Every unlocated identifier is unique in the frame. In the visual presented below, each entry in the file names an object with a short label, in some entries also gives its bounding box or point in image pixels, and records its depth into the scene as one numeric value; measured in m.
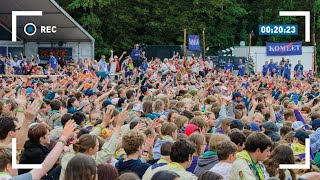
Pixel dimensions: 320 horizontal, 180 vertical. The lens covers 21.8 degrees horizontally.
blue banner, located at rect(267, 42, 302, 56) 54.86
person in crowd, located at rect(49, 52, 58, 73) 37.74
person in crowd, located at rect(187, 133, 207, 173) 9.11
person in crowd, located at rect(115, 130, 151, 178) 8.16
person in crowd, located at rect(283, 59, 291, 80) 48.17
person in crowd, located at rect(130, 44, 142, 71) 39.98
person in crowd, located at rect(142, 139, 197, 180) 7.67
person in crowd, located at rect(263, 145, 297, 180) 8.16
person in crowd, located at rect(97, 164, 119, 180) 6.95
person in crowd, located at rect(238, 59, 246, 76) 47.63
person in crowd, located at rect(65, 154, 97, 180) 5.71
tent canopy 36.34
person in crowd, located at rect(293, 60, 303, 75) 48.59
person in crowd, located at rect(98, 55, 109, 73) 35.90
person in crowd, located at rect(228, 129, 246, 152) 9.01
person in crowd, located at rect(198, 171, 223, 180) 6.46
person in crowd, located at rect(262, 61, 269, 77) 48.42
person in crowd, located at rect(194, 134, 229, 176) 8.67
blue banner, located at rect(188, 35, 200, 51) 49.54
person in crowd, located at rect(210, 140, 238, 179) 7.89
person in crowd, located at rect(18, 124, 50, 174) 8.55
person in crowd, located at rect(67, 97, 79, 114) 14.81
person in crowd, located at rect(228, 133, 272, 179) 7.68
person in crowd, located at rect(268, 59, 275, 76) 48.18
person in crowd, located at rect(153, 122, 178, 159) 9.75
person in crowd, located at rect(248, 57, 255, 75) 48.88
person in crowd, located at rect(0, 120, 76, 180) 6.22
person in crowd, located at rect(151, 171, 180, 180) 6.42
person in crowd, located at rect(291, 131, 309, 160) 9.76
